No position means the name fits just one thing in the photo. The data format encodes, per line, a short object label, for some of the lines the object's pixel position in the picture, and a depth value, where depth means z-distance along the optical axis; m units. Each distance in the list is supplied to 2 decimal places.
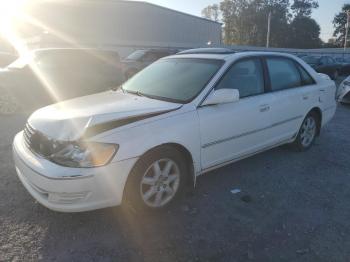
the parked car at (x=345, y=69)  23.53
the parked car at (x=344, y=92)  10.13
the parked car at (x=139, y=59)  16.09
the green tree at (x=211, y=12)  88.56
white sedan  3.08
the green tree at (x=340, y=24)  78.25
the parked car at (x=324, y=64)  20.98
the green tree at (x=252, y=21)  65.69
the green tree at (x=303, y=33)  67.50
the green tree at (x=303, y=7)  74.34
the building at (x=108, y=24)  27.81
